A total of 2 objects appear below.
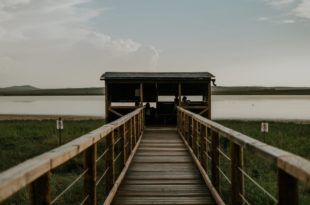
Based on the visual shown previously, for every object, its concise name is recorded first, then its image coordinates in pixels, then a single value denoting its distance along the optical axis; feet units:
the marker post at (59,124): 62.97
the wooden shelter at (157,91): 68.23
